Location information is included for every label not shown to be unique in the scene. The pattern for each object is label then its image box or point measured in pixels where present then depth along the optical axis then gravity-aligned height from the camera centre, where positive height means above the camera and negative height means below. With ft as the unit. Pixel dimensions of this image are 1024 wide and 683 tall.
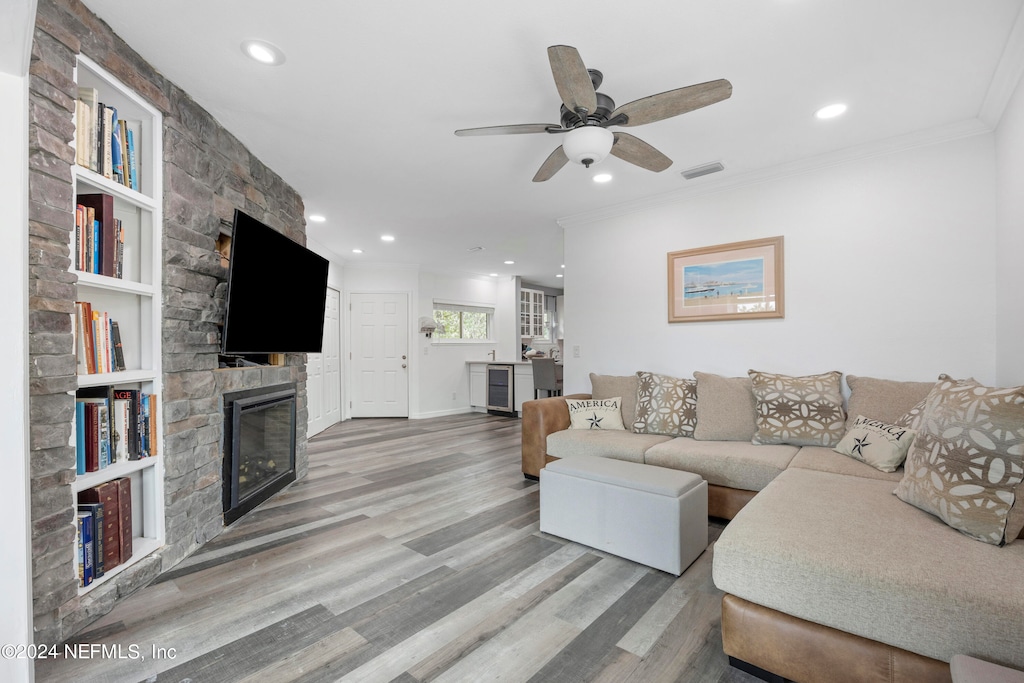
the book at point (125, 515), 6.48 -2.43
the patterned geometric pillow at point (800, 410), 9.28 -1.43
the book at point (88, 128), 5.95 +2.93
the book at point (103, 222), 6.26 +1.76
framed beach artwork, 11.03 +1.58
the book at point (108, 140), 6.31 +2.91
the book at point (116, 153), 6.51 +2.82
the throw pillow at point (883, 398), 8.70 -1.10
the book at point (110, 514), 6.17 -2.33
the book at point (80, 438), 5.91 -1.19
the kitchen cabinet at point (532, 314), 28.89 +2.01
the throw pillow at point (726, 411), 10.16 -1.55
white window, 24.79 +1.32
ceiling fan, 5.87 +3.39
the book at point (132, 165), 6.86 +2.78
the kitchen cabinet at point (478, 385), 24.93 -2.23
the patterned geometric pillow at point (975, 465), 4.65 -1.37
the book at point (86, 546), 5.87 -2.58
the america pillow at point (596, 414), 11.80 -1.85
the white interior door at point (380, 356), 22.59 -0.52
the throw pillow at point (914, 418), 7.71 -1.35
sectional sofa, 3.94 -2.14
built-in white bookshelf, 6.73 +0.80
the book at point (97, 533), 6.05 -2.50
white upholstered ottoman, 7.13 -2.82
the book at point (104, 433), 6.19 -1.19
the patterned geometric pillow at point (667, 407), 10.98 -1.58
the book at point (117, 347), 6.51 +0.00
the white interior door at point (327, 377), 18.19 -1.34
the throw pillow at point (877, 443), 7.59 -1.79
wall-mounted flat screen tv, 8.19 +1.13
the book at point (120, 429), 6.48 -1.18
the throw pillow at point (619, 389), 12.19 -1.27
